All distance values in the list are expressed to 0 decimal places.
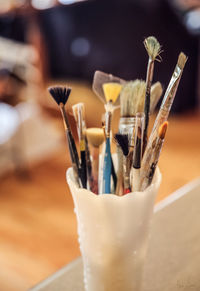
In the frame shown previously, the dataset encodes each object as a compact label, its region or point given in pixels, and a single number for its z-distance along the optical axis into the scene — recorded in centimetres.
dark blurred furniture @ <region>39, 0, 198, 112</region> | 232
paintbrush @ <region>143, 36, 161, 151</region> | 35
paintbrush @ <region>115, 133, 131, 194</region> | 36
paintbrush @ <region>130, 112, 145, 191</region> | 35
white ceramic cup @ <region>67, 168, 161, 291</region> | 35
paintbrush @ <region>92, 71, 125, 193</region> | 38
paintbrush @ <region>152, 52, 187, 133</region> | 35
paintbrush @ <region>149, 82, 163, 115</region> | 41
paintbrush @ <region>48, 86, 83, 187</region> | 37
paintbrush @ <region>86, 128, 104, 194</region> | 40
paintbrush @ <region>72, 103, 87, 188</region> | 39
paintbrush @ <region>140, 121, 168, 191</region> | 37
